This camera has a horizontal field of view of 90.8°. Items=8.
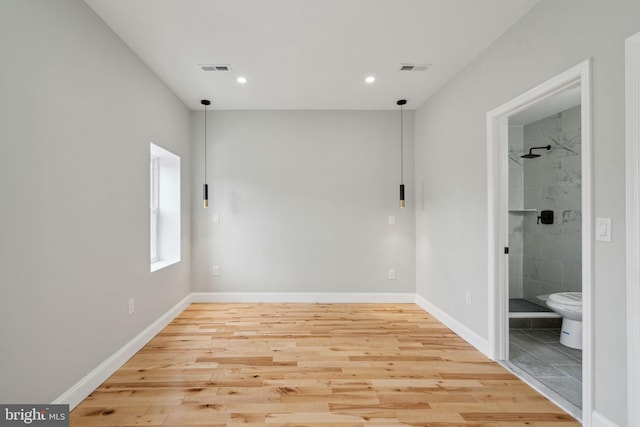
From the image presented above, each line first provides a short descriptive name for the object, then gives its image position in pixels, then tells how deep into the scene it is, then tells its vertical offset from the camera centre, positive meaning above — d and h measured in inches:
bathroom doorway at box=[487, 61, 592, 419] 77.4 -8.0
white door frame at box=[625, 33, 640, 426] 59.2 -1.7
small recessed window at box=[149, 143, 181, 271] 154.7 +2.0
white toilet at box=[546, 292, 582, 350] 111.7 -37.2
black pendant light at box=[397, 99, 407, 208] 172.9 +32.3
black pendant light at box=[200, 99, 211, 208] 157.0 +19.9
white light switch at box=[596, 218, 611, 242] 64.9 -3.5
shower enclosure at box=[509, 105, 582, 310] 146.8 +3.2
